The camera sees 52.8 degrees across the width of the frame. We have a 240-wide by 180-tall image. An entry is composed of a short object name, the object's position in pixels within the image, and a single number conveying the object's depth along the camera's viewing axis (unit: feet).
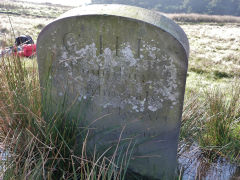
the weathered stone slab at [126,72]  5.95
